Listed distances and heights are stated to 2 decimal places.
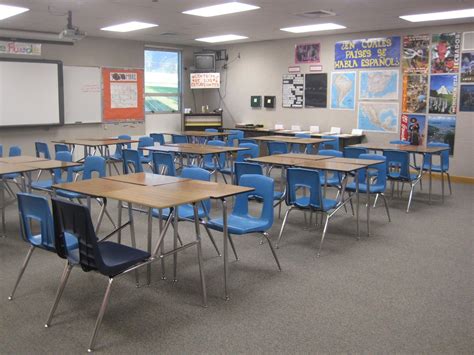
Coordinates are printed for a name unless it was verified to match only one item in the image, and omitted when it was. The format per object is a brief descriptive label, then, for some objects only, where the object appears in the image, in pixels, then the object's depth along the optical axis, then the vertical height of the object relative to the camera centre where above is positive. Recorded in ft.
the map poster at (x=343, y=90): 33.42 +1.65
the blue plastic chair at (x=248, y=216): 13.00 -2.87
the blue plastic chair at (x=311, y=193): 15.29 -2.49
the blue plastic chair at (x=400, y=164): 21.38 -2.19
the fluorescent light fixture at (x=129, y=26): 29.40 +5.41
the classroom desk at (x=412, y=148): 23.04 -1.64
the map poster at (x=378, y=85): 31.48 +1.94
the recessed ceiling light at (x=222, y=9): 23.53 +5.22
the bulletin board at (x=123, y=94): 36.45 +1.45
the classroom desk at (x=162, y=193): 11.11 -1.92
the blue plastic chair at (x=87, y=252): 9.73 -2.99
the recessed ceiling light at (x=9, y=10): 24.21 +5.22
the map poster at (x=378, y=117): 31.71 -0.16
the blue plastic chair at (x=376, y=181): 19.25 -2.67
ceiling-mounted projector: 24.32 +3.96
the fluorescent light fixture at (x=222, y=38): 35.40 +5.60
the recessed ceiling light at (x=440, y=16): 24.97 +5.22
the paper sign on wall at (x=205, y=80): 40.27 +2.76
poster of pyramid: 29.14 +1.29
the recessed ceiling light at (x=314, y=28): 29.94 +5.44
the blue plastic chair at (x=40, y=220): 10.94 -2.48
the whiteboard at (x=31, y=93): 31.30 +1.35
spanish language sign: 31.22 +4.01
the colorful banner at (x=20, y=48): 31.01 +4.20
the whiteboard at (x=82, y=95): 34.35 +1.31
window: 39.83 +2.74
